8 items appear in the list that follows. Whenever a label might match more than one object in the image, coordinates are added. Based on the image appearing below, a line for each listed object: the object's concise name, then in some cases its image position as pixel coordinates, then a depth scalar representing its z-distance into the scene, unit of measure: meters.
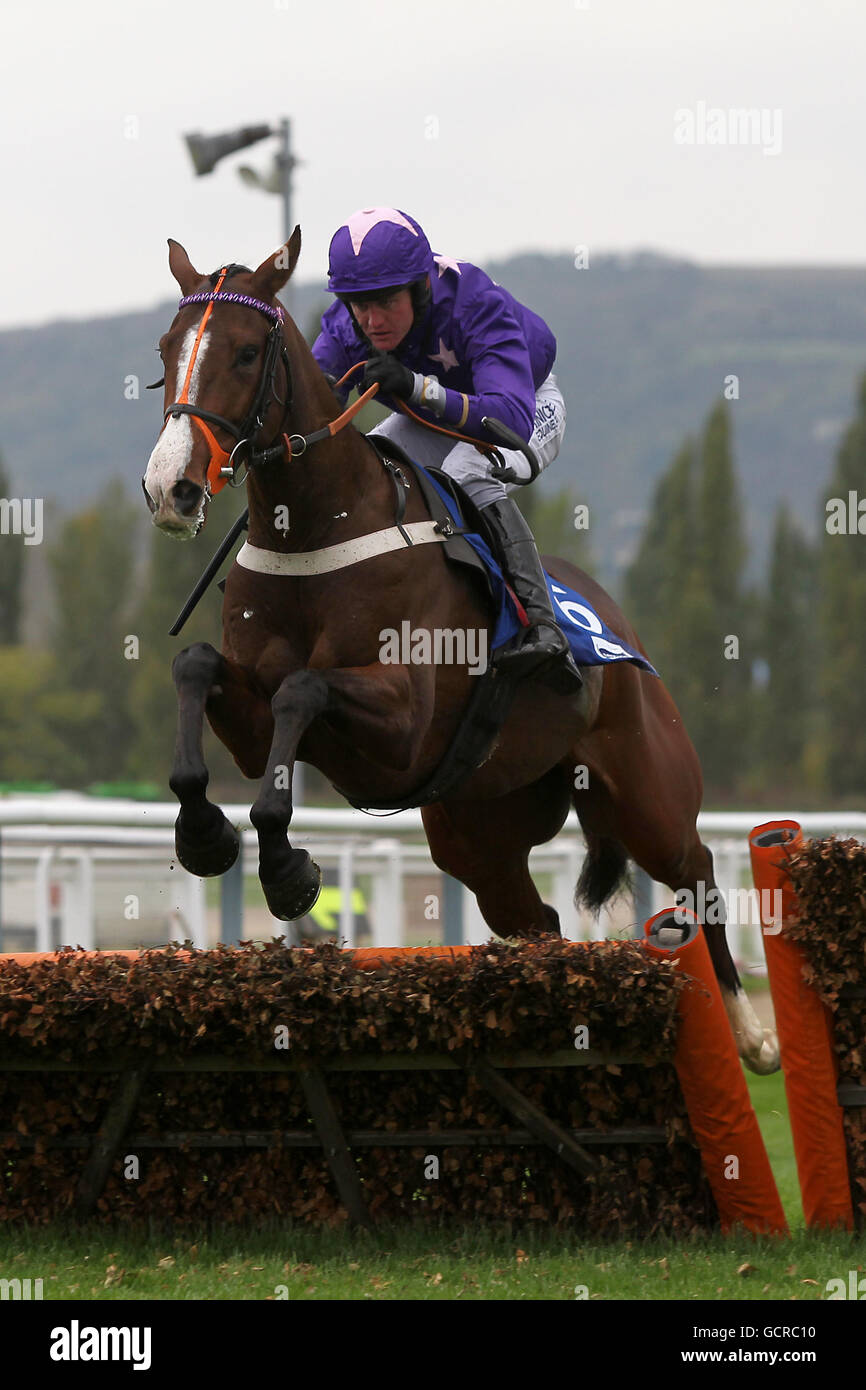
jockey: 4.66
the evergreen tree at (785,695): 41.69
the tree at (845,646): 38.03
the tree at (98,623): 43.81
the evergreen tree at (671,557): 39.28
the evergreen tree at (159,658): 37.00
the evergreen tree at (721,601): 39.19
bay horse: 4.04
